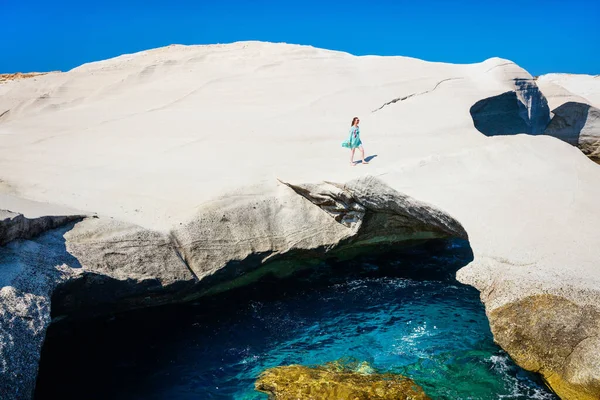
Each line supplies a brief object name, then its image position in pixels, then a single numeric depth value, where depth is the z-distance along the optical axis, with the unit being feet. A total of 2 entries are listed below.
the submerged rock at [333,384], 22.70
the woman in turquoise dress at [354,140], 37.65
